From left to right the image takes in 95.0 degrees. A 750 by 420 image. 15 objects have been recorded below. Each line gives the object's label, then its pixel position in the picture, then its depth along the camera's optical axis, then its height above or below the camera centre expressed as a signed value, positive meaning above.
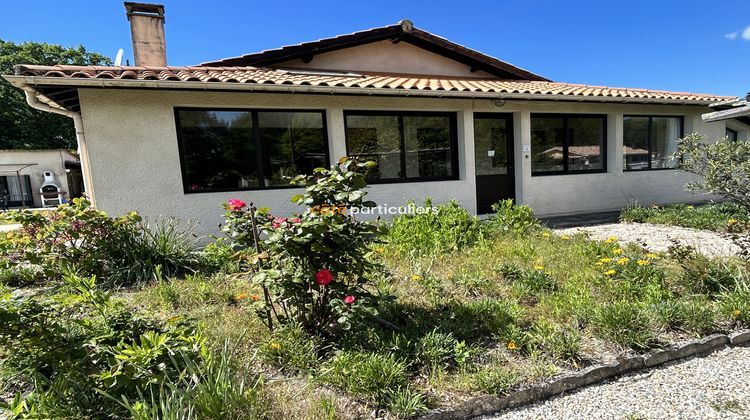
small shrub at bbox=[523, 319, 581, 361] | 2.41 -1.29
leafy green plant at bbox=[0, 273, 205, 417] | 1.77 -0.91
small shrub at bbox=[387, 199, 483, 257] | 5.01 -0.93
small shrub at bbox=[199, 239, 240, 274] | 4.46 -1.01
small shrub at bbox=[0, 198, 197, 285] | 3.76 -0.63
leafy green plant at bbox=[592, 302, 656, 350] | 2.53 -1.27
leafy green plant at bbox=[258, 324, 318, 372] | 2.34 -1.18
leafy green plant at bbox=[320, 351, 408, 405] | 2.04 -1.22
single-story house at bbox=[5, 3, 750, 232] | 5.55 +1.00
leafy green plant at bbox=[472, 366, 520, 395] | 2.10 -1.32
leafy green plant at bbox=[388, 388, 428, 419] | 1.90 -1.29
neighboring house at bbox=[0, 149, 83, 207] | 20.36 +1.48
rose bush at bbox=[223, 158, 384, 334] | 2.34 -0.54
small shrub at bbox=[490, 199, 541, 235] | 5.80 -0.93
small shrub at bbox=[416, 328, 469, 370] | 2.34 -1.24
